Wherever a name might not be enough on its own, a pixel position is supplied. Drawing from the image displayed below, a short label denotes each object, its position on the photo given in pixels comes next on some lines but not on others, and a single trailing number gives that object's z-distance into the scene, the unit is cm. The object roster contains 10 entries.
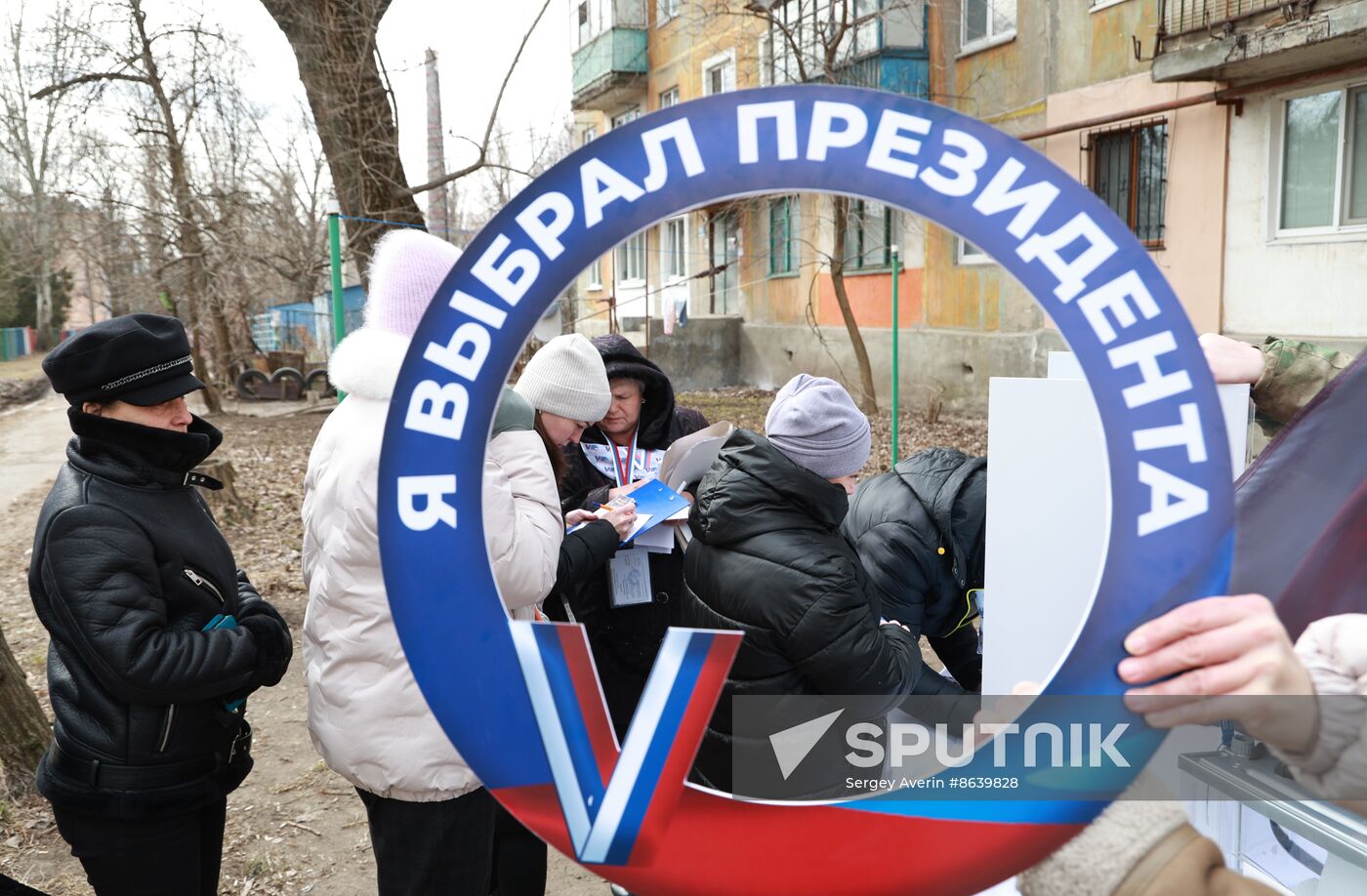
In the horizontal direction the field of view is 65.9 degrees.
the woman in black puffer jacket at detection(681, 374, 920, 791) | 224
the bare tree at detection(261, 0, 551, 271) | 894
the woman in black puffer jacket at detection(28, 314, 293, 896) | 212
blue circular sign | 109
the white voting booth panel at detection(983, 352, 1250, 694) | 282
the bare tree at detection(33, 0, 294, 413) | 1109
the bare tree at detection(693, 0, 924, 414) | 1180
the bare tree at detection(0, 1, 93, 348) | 1045
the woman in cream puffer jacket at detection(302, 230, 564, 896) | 198
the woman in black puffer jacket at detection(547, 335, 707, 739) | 307
